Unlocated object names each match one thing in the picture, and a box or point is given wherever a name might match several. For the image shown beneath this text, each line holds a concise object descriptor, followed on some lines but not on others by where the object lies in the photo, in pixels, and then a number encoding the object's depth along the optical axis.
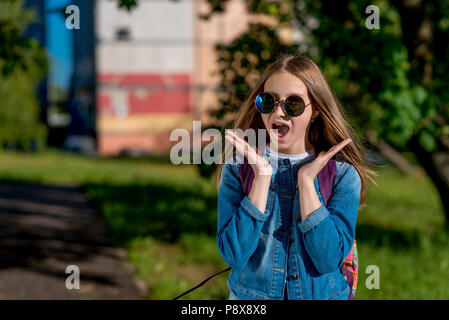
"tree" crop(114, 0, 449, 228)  10.65
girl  3.86
